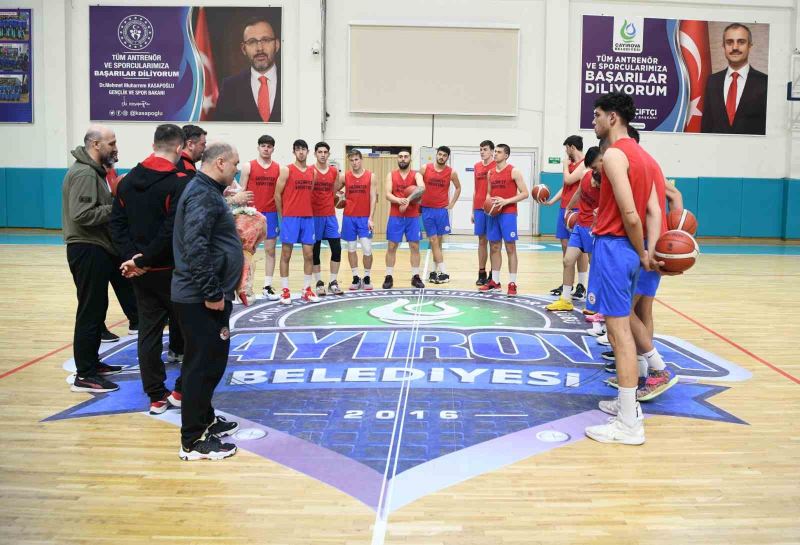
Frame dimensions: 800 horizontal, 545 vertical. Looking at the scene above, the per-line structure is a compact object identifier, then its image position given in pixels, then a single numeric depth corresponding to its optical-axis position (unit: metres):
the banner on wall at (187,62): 18.59
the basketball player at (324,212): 9.63
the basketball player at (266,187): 9.41
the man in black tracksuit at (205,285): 3.94
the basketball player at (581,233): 7.81
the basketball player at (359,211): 10.20
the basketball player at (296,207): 9.27
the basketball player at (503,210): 9.65
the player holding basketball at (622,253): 4.36
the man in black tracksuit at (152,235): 4.66
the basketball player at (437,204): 11.03
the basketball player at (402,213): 10.37
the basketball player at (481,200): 10.34
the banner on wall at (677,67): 18.86
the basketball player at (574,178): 8.80
